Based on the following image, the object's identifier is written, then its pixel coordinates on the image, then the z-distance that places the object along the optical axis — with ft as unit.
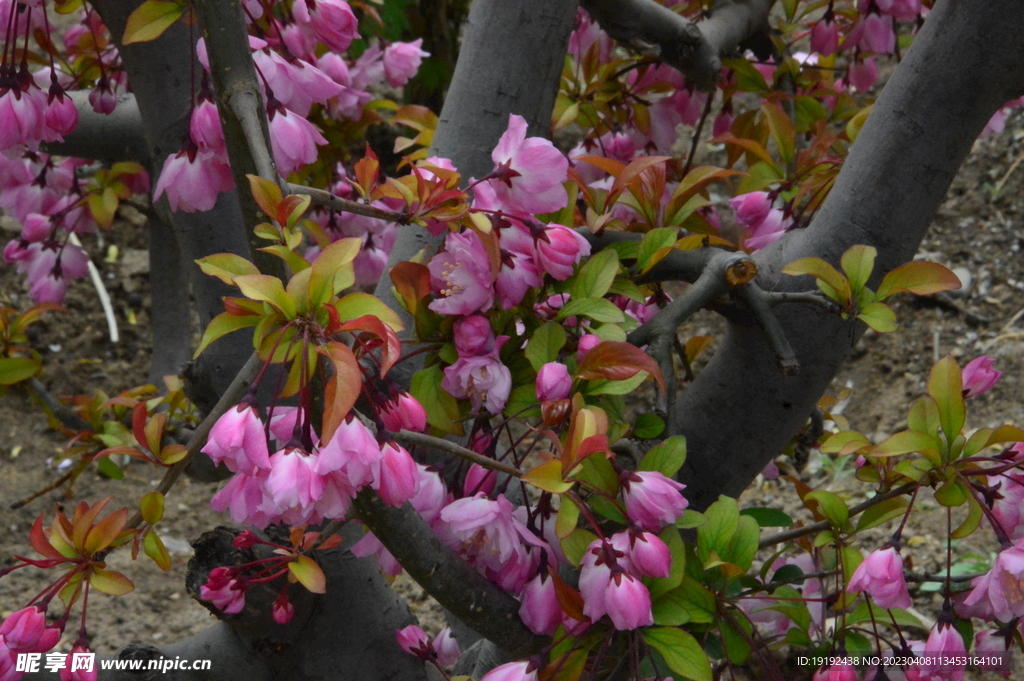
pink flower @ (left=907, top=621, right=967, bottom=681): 2.36
